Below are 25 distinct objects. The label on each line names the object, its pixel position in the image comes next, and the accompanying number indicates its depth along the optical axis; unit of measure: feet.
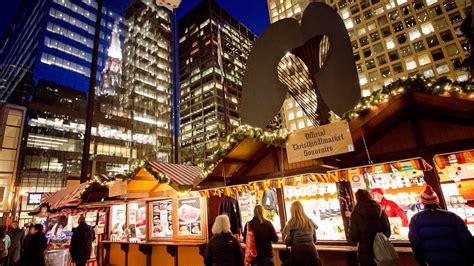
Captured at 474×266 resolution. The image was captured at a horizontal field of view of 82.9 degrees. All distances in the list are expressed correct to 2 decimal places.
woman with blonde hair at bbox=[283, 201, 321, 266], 13.52
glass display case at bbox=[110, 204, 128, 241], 32.79
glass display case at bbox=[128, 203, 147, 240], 30.37
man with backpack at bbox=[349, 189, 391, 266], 12.98
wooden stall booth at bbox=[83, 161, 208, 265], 24.29
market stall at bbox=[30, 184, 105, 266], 31.68
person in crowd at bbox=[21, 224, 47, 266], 21.06
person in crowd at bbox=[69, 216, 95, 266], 25.58
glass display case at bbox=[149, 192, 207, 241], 24.68
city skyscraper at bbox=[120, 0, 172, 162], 212.64
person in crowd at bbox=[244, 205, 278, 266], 15.15
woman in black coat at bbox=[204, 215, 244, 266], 12.66
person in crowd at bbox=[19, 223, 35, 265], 21.74
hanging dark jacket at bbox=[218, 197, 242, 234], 23.18
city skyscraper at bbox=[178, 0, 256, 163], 252.62
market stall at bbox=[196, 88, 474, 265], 16.12
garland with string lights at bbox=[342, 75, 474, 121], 13.19
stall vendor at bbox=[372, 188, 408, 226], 18.92
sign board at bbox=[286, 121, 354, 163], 15.47
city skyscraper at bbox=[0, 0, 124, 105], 168.66
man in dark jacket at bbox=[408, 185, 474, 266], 10.80
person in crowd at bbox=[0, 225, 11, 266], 23.76
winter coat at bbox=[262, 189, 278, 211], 23.03
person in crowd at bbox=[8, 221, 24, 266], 27.20
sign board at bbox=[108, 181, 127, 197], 25.79
